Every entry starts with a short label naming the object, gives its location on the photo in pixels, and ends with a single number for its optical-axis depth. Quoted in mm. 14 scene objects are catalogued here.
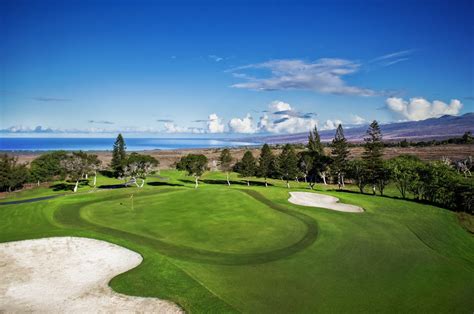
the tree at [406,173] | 58656
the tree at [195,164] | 77312
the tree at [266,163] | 86850
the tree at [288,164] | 81625
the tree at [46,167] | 92175
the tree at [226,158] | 90288
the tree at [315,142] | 112369
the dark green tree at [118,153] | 115938
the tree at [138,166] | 73938
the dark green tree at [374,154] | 68975
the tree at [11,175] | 80375
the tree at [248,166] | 90562
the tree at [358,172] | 72000
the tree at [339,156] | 84250
